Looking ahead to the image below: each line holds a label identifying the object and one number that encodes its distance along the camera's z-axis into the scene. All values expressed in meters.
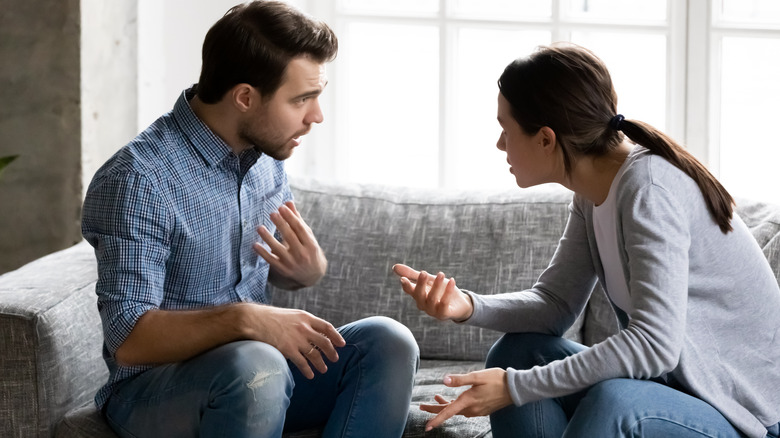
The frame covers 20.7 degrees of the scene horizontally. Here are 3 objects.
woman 3.25
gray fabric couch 3.76
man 3.39
